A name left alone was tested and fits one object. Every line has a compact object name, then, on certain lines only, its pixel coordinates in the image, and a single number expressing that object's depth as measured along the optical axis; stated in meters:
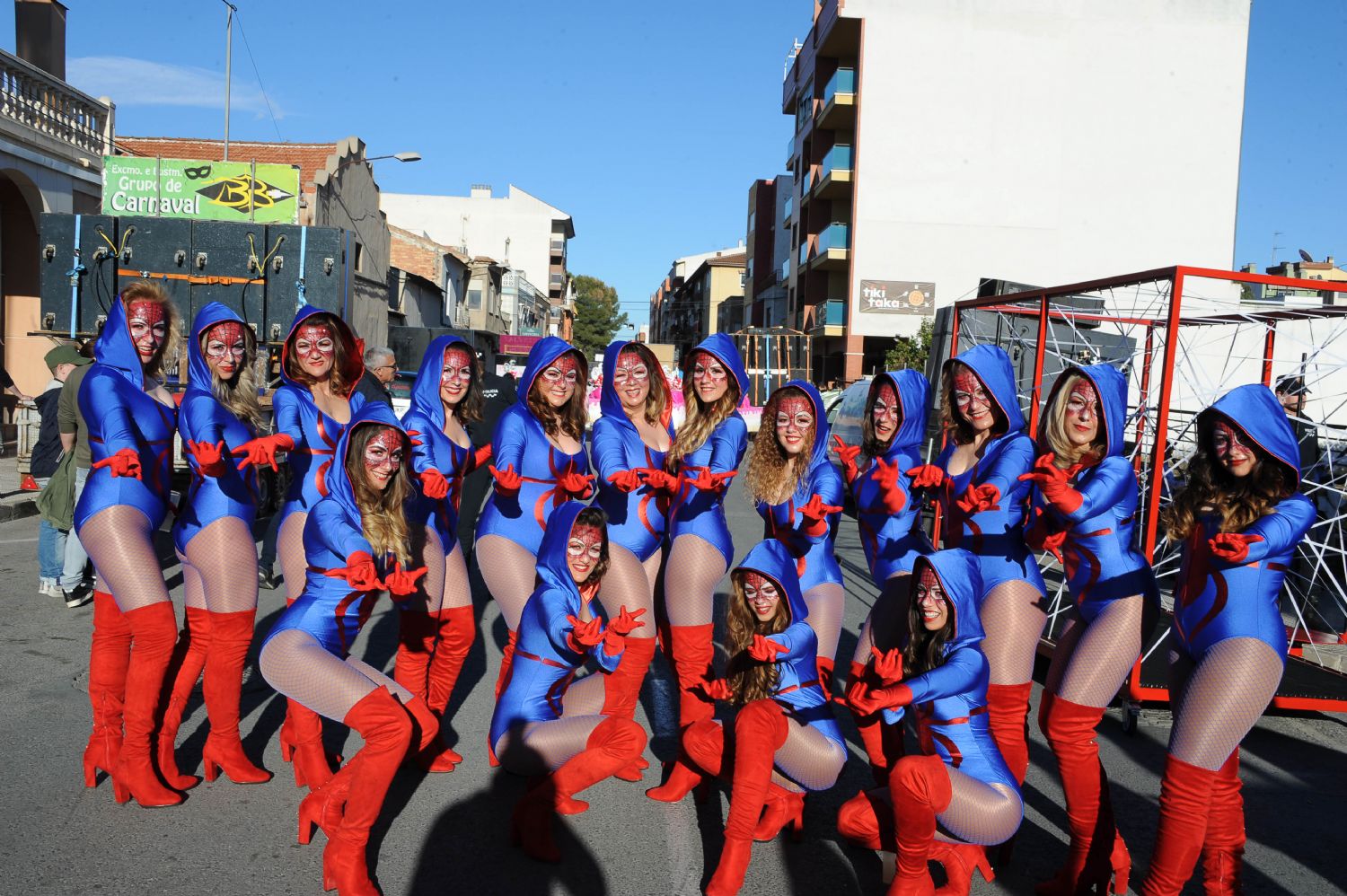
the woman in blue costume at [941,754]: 3.22
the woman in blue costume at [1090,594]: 3.52
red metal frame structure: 5.00
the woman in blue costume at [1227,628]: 3.18
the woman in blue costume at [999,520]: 3.82
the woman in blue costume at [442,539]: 4.46
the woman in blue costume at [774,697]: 3.60
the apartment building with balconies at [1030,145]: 32.94
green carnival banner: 17.16
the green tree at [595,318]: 83.75
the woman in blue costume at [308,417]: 4.26
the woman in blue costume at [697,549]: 4.33
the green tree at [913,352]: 27.62
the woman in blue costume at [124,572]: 3.94
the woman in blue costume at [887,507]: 4.14
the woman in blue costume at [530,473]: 4.50
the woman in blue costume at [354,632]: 3.29
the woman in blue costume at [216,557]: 4.10
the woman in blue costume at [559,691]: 3.64
